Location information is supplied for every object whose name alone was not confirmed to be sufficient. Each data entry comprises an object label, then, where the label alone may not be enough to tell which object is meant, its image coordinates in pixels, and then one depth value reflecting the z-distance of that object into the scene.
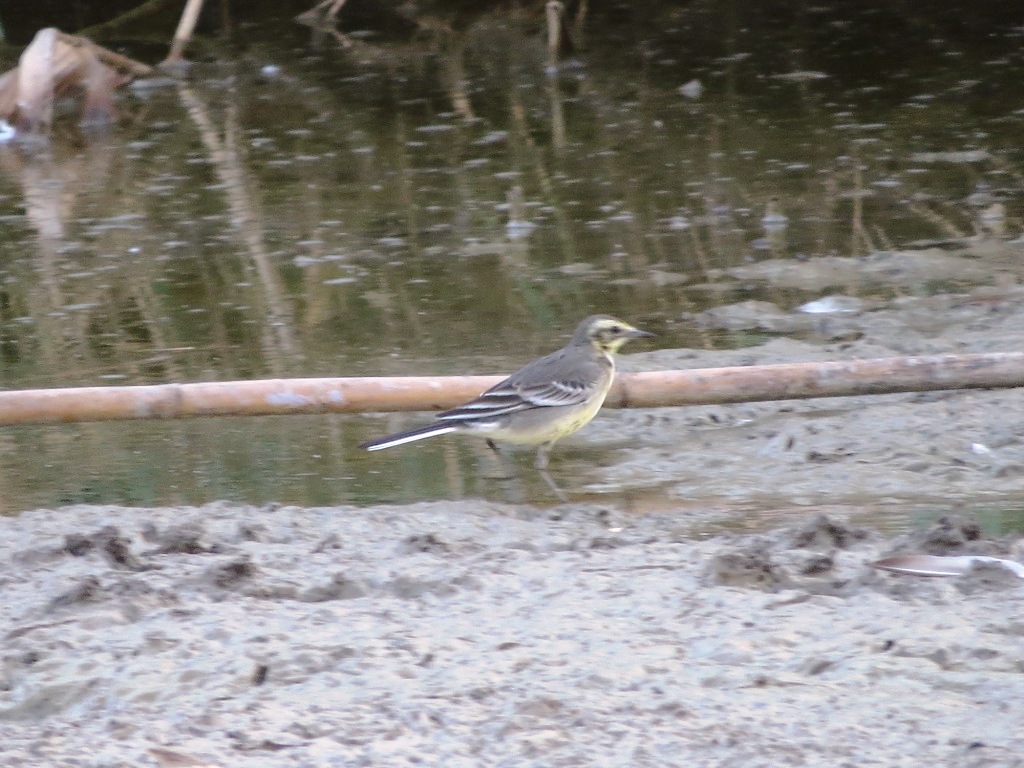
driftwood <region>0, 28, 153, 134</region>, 26.55
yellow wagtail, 12.32
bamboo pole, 12.33
